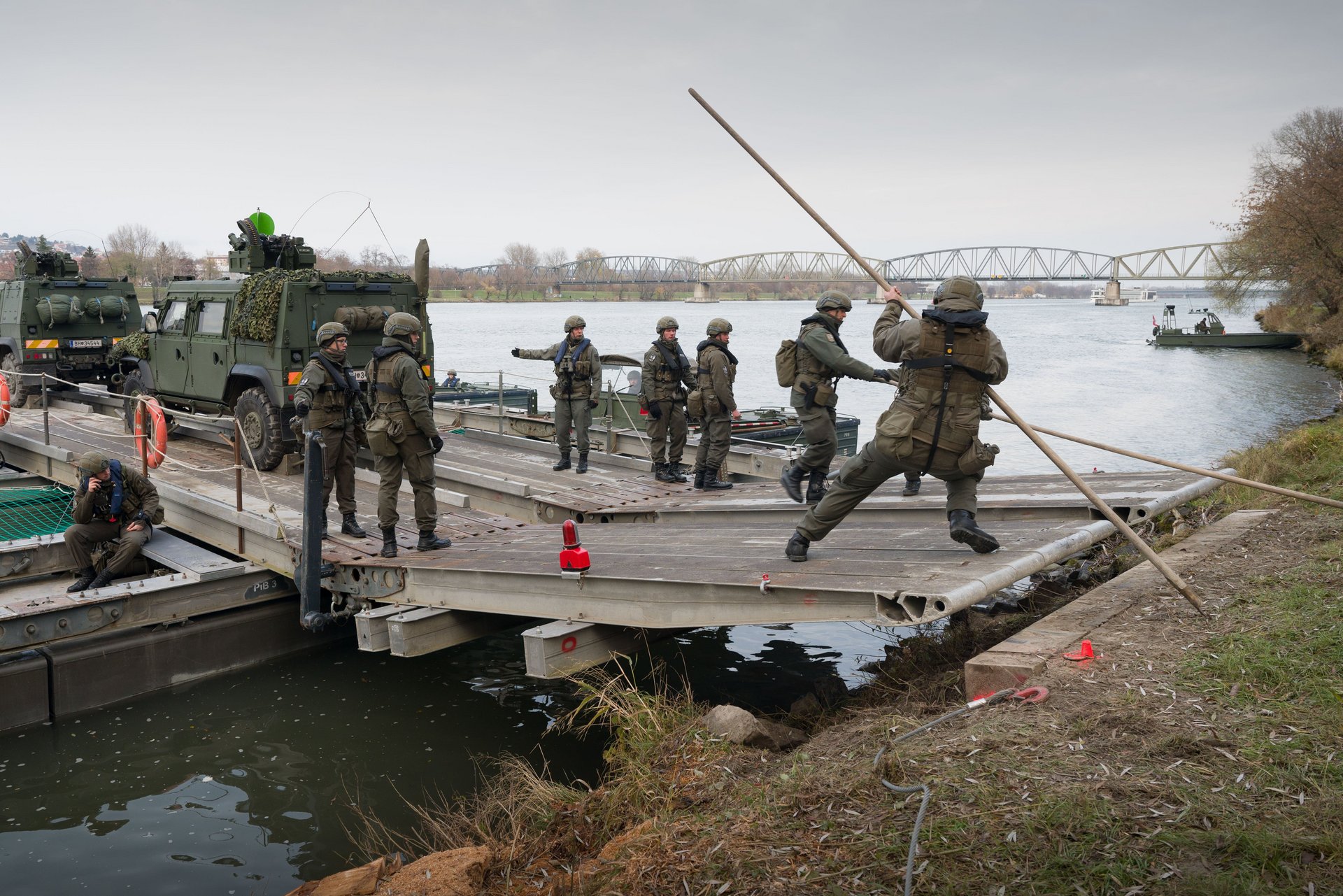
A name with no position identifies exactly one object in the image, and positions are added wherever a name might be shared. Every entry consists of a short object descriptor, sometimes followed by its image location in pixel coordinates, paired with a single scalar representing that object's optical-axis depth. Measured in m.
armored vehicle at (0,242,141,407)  18.33
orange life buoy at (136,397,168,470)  10.77
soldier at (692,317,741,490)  10.80
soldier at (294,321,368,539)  8.98
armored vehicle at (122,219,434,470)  11.54
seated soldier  9.38
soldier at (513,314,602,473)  12.10
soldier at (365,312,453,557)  8.24
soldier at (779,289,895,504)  8.70
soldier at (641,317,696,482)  11.70
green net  11.84
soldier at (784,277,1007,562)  6.04
